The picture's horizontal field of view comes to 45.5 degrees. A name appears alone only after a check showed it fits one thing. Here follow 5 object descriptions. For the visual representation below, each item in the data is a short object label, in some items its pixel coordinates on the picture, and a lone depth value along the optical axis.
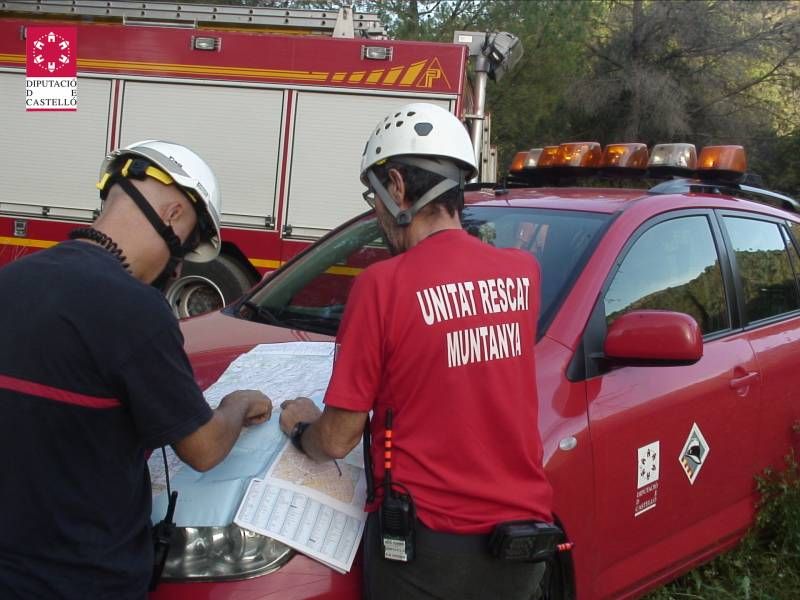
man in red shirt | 1.99
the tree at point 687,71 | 23.50
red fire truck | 8.83
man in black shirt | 1.78
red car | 2.66
